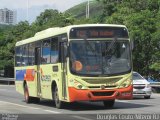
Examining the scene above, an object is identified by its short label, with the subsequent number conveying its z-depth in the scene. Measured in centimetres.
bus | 1983
